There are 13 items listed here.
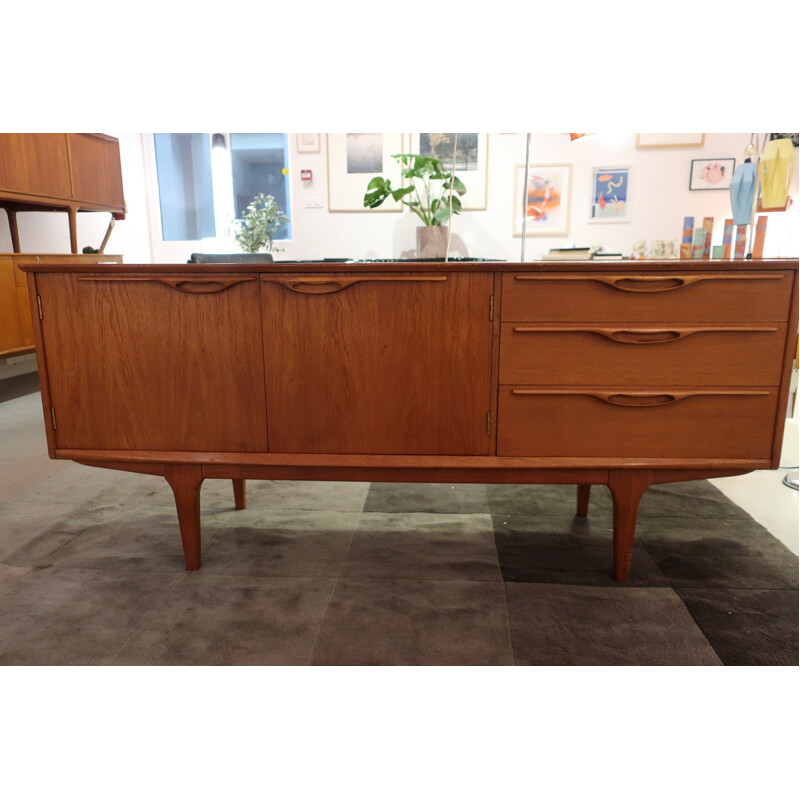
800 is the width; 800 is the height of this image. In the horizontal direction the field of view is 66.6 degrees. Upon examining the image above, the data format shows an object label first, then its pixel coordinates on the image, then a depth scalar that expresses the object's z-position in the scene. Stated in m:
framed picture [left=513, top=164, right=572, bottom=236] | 4.68
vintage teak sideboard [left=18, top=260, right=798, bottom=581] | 1.50
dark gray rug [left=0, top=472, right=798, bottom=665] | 1.43
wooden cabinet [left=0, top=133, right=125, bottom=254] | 3.87
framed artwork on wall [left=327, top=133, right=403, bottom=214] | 4.78
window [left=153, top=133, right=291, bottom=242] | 5.08
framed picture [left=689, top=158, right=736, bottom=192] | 4.54
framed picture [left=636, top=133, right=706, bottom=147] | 4.47
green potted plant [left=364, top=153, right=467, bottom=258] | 2.33
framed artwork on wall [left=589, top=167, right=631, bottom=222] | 4.66
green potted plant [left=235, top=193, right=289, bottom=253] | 3.69
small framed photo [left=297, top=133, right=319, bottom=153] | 4.77
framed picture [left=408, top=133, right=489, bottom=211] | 4.70
